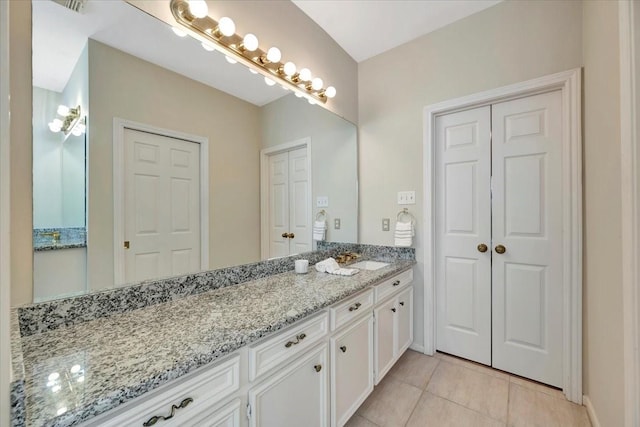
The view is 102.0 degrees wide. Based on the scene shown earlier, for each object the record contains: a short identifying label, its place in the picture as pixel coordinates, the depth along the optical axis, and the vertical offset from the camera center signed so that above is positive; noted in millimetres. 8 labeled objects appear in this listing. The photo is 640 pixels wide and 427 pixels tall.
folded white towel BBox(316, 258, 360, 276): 1713 -387
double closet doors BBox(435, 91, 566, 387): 1722 -173
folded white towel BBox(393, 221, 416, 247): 2129 -179
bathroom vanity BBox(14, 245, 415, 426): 613 -412
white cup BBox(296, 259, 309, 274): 1713 -359
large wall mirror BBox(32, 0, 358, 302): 939 +273
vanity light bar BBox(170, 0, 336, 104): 1214 +923
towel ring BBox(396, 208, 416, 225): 2193 -23
